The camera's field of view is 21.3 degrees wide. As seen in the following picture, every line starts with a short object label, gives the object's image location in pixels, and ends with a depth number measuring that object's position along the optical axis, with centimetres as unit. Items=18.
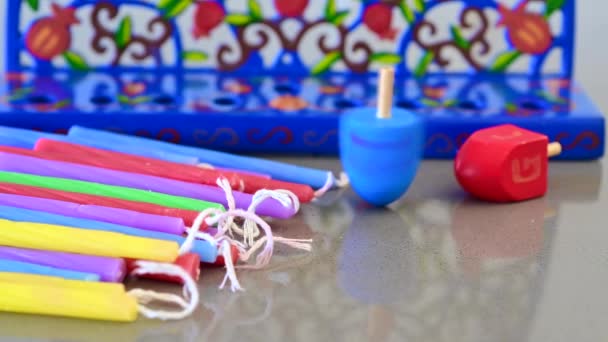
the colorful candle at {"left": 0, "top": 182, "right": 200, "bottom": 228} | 53
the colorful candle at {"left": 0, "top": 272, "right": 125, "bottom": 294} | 49
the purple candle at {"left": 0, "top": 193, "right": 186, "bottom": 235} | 52
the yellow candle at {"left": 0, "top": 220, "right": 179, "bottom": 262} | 50
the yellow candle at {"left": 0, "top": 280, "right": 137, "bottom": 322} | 49
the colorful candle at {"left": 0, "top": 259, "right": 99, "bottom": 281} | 50
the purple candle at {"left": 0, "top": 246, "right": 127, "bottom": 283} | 50
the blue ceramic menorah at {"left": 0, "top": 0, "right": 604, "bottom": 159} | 64
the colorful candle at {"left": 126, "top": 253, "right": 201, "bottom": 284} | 50
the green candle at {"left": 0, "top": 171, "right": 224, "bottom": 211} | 54
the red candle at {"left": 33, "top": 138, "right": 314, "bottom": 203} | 56
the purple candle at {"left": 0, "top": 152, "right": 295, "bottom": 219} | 55
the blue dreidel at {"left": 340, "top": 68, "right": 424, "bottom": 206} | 54
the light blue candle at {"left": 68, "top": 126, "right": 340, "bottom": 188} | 58
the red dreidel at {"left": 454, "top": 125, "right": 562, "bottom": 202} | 56
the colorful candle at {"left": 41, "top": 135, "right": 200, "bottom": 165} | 58
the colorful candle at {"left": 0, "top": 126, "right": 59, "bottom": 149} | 58
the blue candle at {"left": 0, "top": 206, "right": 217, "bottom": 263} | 51
